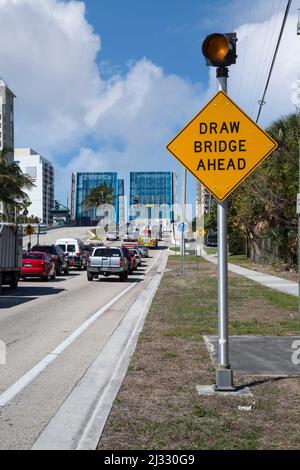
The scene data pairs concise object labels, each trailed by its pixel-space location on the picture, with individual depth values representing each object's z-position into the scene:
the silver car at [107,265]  28.36
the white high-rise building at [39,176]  148.62
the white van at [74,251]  39.47
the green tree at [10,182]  51.16
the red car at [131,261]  33.54
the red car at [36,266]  27.95
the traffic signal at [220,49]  7.12
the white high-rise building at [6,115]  126.94
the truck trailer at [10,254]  21.84
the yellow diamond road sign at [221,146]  7.19
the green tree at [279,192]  28.30
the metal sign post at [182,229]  32.60
